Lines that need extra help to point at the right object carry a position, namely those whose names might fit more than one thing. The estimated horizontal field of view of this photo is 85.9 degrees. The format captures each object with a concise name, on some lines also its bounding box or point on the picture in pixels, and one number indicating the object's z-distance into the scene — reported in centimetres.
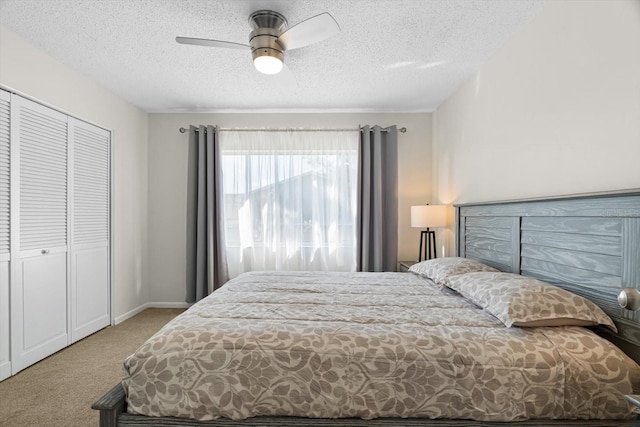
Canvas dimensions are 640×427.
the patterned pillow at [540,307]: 155
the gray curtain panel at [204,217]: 419
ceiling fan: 218
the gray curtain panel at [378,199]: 416
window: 430
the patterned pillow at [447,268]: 245
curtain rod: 431
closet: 256
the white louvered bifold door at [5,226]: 249
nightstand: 382
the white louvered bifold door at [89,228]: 325
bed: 137
